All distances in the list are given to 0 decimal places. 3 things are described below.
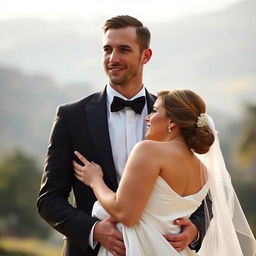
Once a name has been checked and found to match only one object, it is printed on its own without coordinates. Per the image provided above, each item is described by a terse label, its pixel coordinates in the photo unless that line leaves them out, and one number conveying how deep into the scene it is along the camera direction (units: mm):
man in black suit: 4309
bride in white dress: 4078
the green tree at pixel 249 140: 32969
